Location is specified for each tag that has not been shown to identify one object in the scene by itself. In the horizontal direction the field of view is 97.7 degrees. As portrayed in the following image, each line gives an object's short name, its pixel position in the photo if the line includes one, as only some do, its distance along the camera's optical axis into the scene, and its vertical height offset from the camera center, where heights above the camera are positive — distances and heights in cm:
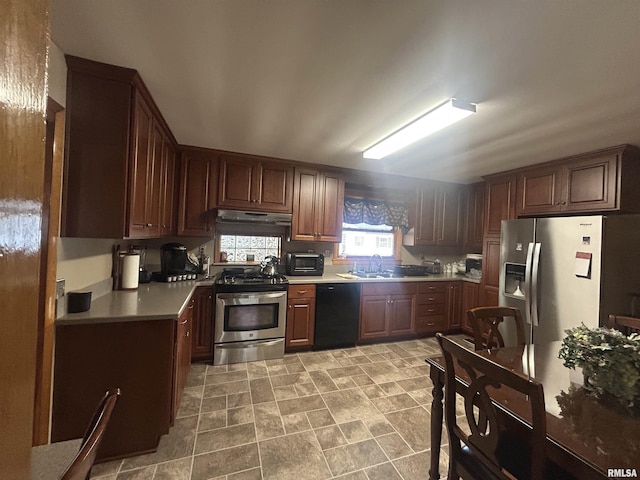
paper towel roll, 242 -34
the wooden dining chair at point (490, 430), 86 -68
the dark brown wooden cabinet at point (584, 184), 249 +66
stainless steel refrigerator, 234 -18
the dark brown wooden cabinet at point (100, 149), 157 +47
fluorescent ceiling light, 180 +90
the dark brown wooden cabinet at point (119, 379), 159 -88
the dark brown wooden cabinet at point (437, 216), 419 +45
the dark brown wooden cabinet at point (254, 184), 321 +64
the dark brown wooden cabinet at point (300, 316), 319 -89
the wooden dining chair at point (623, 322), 159 -40
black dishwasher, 331 -88
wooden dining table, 82 -60
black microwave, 356 -31
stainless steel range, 289 -87
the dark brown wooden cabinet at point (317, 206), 349 +44
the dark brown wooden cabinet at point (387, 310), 354 -87
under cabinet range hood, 309 +23
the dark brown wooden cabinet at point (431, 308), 382 -87
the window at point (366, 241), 410 +3
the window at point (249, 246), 355 -11
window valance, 399 +45
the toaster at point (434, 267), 436 -34
